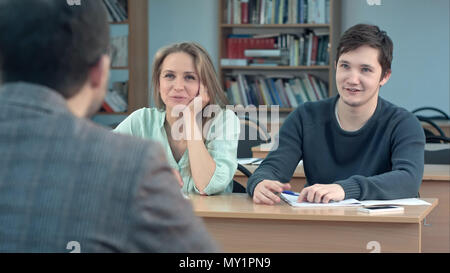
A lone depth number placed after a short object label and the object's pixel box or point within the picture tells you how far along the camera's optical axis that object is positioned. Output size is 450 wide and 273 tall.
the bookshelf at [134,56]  5.81
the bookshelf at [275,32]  5.74
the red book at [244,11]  5.83
